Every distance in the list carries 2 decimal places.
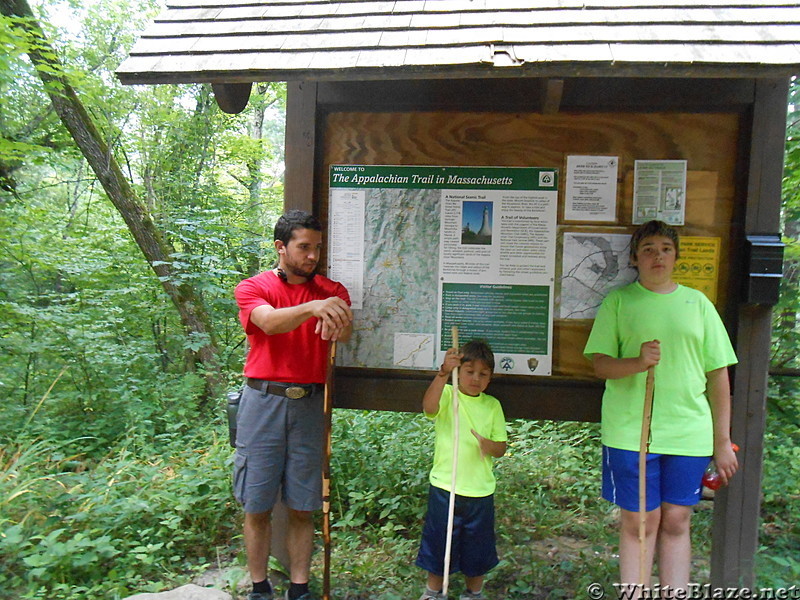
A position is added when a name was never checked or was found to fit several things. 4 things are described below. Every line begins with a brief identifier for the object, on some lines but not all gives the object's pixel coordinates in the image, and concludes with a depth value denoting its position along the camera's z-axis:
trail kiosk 2.55
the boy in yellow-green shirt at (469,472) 2.90
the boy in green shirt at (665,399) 2.59
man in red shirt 2.84
